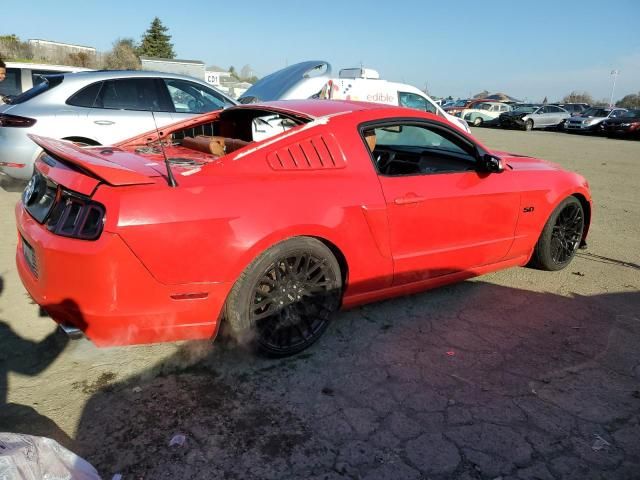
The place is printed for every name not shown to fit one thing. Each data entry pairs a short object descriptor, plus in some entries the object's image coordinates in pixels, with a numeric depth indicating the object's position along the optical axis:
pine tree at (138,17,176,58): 63.66
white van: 10.08
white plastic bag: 1.54
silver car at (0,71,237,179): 5.66
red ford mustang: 2.41
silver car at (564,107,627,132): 26.16
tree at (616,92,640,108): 59.53
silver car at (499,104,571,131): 27.50
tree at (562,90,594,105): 73.81
